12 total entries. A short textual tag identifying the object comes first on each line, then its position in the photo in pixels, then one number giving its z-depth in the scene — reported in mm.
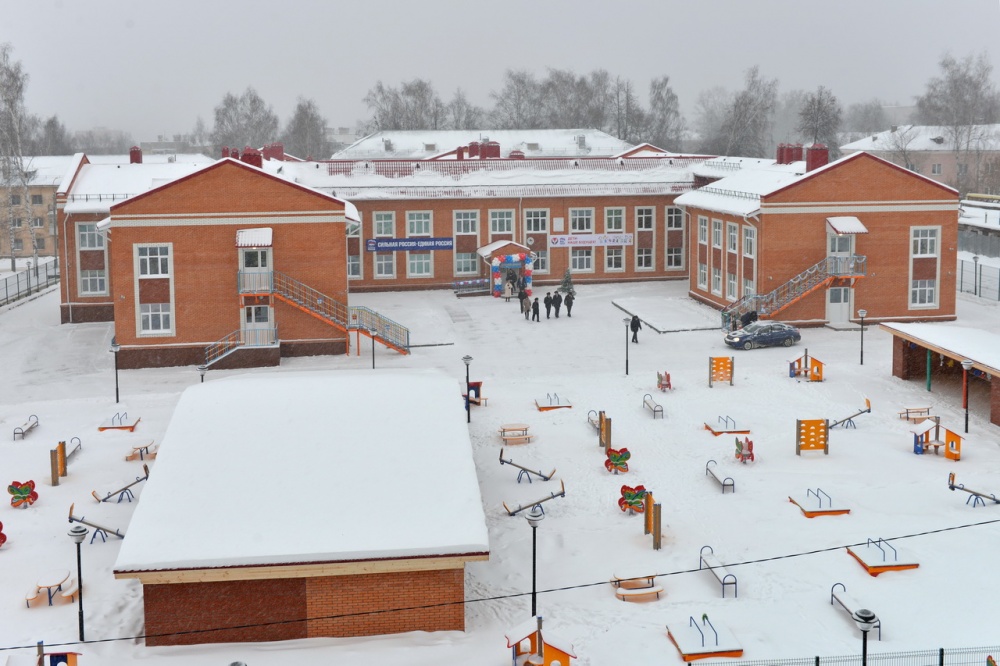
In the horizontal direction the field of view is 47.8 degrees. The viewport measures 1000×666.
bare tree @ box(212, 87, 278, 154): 109375
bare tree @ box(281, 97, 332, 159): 109562
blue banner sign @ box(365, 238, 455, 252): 50625
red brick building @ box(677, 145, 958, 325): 40000
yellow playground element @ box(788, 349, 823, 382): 31344
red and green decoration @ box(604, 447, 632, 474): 23516
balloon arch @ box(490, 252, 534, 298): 48906
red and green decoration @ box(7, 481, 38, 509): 21641
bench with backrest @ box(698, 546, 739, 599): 17703
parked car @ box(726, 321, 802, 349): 36250
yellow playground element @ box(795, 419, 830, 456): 24484
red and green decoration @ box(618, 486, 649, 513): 21094
